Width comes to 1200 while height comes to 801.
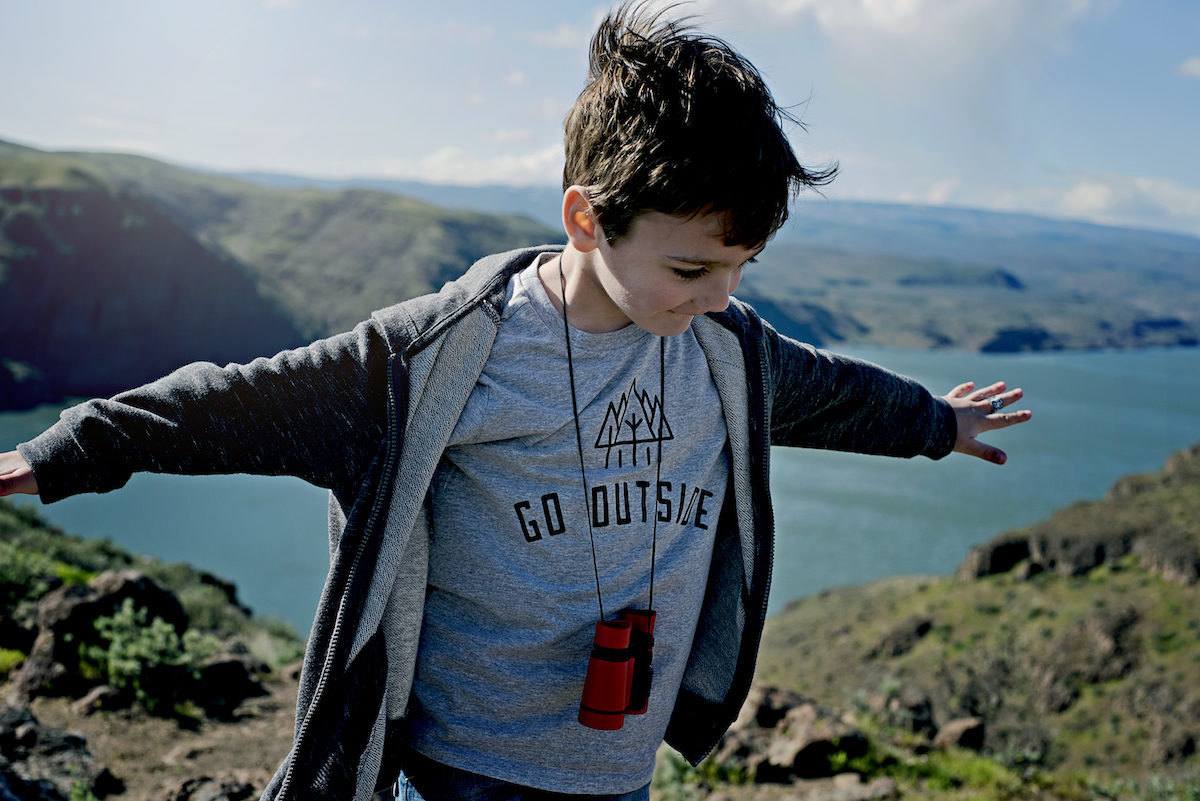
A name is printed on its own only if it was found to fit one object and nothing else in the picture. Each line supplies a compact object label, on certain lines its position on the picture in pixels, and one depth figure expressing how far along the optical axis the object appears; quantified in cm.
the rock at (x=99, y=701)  360
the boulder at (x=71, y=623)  371
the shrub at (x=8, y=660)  381
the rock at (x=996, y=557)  3862
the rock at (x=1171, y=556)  3238
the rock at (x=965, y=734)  471
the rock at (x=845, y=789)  338
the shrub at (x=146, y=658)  377
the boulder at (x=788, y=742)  361
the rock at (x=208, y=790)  265
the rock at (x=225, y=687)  398
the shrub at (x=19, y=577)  438
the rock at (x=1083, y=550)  3641
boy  117
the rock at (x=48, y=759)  254
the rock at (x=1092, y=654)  2589
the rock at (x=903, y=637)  3105
